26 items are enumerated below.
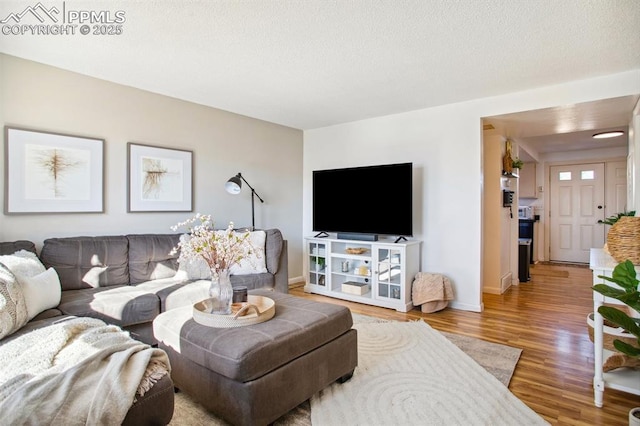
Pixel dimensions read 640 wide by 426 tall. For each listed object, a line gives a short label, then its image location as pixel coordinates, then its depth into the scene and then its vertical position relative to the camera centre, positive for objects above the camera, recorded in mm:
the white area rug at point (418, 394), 1883 -1093
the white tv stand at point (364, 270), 3951 -696
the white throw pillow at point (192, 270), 3266 -538
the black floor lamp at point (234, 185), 3877 +314
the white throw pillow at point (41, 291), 2013 -483
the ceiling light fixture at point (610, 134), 5102 +1183
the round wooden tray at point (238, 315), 1923 -581
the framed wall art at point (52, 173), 2752 +333
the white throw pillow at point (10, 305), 1753 -487
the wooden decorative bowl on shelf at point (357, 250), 4383 -462
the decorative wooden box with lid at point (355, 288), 4278 -920
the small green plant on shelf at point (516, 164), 4826 +699
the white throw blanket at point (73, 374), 1180 -633
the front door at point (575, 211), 6848 +59
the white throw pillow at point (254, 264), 3549 -529
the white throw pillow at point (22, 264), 2156 -333
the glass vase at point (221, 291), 2084 -469
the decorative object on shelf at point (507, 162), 4711 +697
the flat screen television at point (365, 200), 4053 +168
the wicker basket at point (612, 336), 2238 -799
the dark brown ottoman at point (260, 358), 1653 -770
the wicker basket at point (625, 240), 2061 -158
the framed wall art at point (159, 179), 3441 +348
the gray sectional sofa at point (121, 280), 2416 -595
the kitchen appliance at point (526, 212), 7266 +36
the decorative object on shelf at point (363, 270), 4316 -712
